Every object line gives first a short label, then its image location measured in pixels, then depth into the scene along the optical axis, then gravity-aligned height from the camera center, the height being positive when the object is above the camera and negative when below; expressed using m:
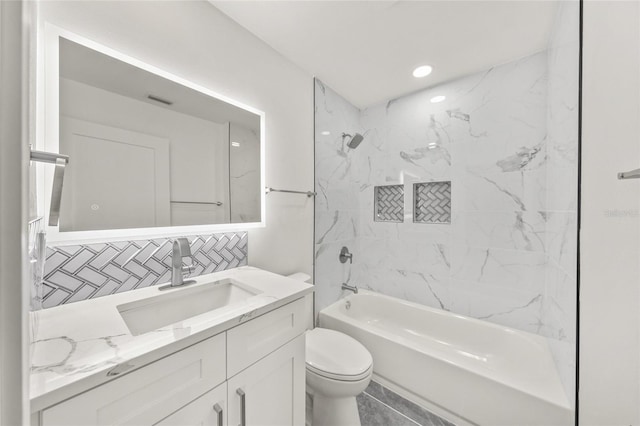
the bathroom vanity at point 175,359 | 0.50 -0.41
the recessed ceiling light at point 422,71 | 1.78 +1.10
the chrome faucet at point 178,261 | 1.04 -0.23
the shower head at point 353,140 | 2.17 +0.66
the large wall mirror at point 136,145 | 0.83 +0.28
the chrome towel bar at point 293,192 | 1.50 +0.14
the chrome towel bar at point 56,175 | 0.43 +0.07
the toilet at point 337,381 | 1.23 -0.90
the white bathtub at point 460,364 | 1.18 -0.97
